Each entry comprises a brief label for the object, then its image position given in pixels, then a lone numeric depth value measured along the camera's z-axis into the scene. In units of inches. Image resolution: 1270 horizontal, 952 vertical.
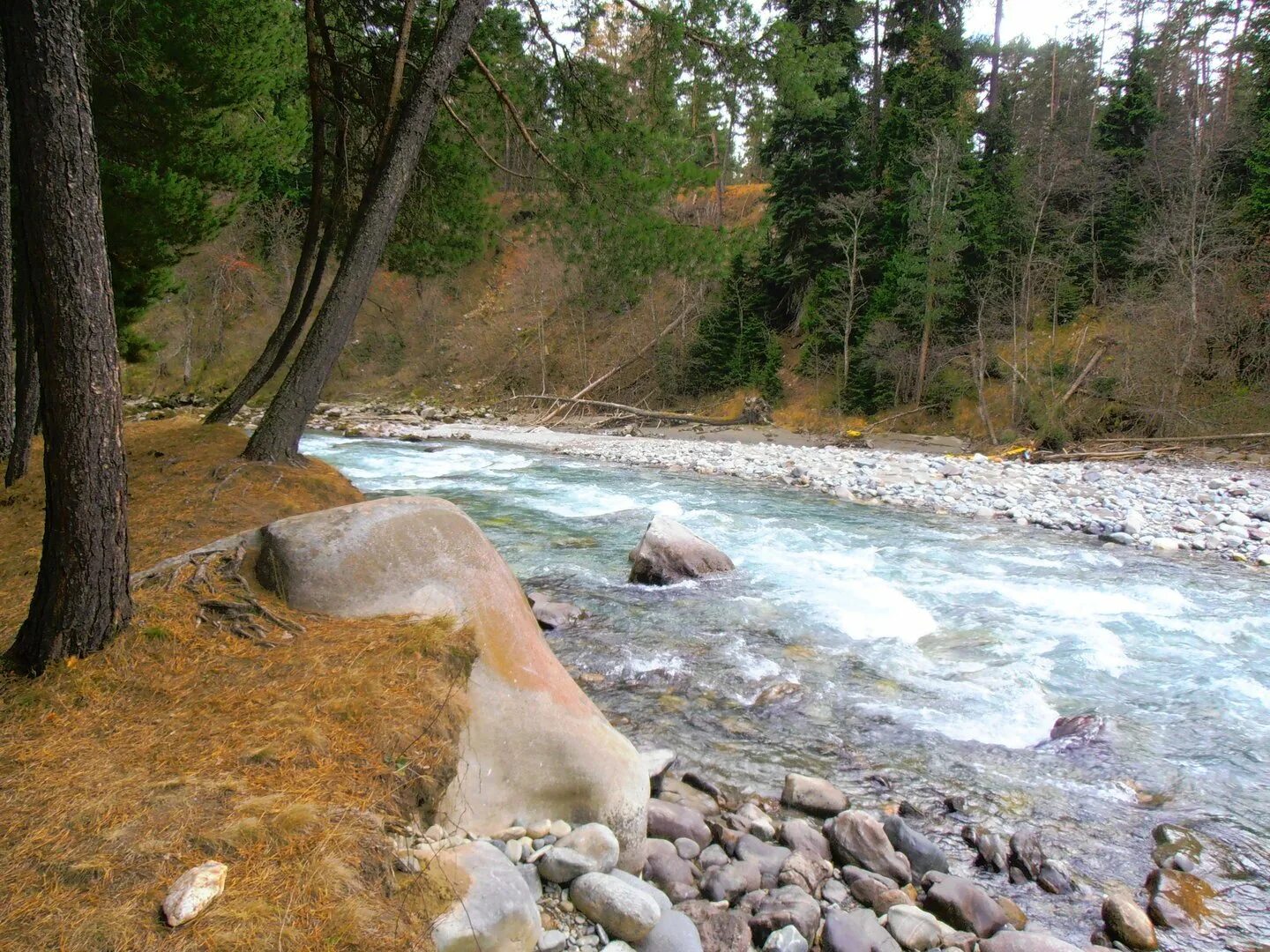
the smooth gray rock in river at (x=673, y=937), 102.5
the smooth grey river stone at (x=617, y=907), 102.8
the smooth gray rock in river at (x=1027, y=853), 142.5
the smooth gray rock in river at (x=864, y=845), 137.3
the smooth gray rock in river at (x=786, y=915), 117.1
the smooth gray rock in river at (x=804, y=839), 142.0
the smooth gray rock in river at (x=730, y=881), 126.5
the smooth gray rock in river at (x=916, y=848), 140.8
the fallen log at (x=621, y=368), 1158.5
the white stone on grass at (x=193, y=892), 78.1
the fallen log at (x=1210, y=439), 680.4
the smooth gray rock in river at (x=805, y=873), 131.4
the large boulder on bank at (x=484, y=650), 129.3
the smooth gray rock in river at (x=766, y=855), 134.6
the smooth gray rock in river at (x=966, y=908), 124.9
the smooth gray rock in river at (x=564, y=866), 110.3
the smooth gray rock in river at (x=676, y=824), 142.7
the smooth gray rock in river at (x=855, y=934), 114.3
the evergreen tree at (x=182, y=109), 301.7
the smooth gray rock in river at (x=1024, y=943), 116.4
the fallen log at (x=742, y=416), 1022.4
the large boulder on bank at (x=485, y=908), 87.8
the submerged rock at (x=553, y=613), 259.8
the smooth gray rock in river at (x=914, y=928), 118.2
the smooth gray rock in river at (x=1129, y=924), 124.2
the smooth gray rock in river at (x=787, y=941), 112.2
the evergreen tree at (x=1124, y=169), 987.9
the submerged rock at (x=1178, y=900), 129.7
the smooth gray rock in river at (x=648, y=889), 110.1
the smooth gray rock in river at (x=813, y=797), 157.2
